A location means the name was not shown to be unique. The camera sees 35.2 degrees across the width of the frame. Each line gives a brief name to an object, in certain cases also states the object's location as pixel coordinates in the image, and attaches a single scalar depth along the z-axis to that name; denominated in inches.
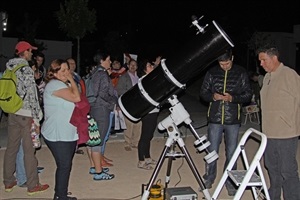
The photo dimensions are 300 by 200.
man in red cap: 222.4
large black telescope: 183.2
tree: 799.7
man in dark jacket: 232.1
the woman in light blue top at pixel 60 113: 203.2
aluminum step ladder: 166.2
